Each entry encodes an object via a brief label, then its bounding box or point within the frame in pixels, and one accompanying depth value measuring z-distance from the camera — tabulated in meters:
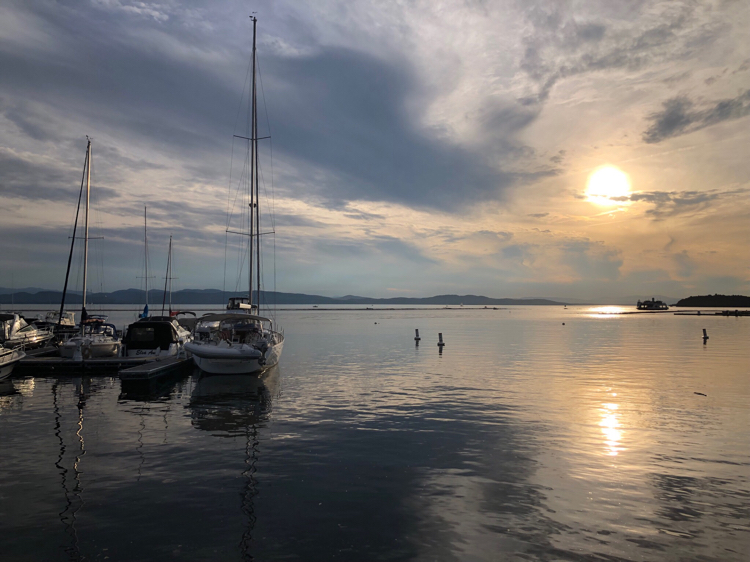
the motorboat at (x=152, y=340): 32.66
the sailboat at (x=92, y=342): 30.74
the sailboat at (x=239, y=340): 25.75
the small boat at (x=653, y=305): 186.38
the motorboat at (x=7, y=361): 24.38
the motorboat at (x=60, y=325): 44.03
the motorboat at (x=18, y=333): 36.74
